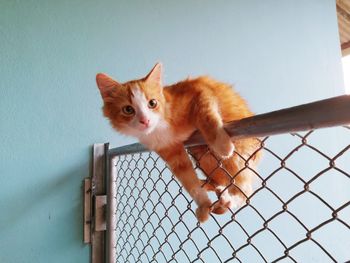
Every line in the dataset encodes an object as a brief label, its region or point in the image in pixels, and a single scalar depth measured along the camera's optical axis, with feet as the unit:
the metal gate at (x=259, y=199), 1.59
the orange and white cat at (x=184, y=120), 2.53
